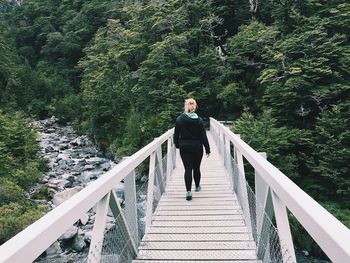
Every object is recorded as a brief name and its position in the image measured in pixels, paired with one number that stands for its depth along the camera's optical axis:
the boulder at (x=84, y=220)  12.39
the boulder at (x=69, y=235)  10.81
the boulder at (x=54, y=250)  9.95
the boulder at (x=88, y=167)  20.91
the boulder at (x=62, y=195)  14.48
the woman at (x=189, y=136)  5.94
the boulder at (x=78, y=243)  10.44
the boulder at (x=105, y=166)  21.10
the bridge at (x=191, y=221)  1.45
